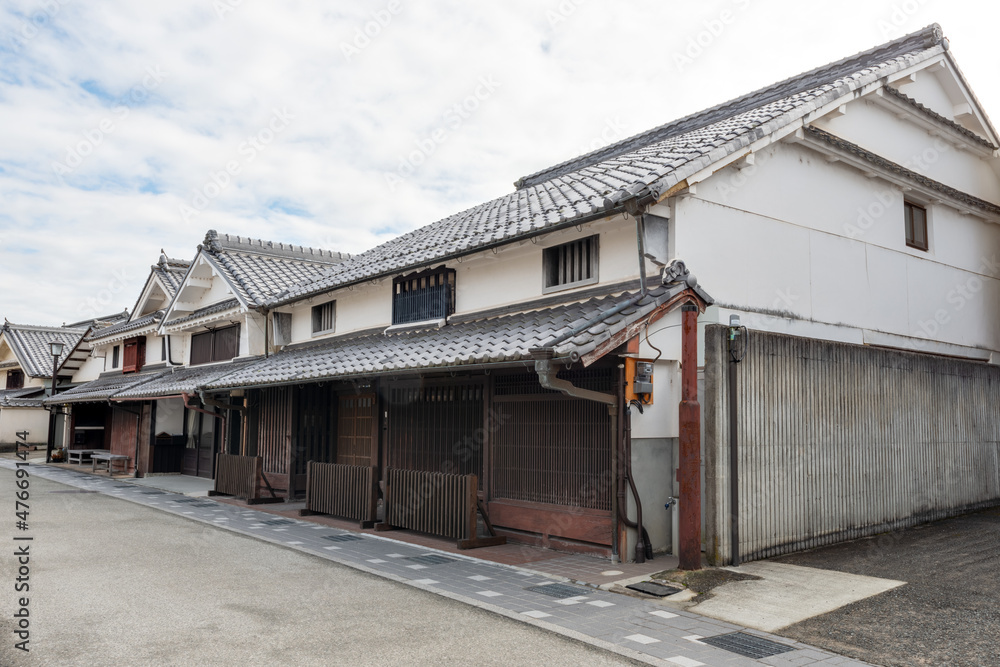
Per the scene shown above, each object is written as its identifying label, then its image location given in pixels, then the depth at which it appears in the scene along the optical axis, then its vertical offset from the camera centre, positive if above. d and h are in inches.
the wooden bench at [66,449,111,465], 1029.2 -73.3
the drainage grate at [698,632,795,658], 230.2 -76.2
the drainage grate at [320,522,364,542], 443.8 -79.6
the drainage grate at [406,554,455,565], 372.5 -78.4
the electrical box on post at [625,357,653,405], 342.0 +15.4
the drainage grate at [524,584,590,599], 302.0 -76.5
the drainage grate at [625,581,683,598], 295.4 -73.4
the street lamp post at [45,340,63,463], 1115.3 -2.0
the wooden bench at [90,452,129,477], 927.0 -67.7
